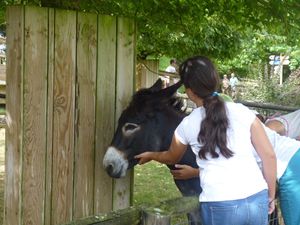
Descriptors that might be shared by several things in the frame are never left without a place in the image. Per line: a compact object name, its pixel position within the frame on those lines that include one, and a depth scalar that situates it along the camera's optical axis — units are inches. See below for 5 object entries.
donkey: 159.3
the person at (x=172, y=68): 790.6
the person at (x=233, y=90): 783.0
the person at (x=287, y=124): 145.7
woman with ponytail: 102.4
